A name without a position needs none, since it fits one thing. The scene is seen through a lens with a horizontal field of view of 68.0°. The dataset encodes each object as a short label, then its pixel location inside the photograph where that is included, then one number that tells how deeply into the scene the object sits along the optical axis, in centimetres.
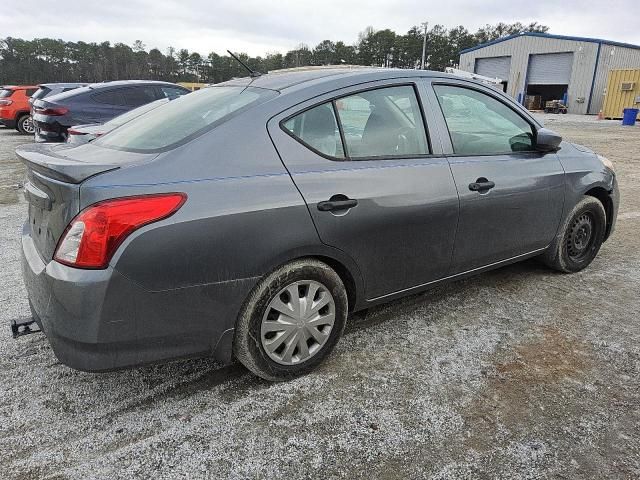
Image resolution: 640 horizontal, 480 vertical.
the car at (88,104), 867
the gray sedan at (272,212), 194
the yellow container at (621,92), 2812
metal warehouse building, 3422
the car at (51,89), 1181
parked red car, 1538
